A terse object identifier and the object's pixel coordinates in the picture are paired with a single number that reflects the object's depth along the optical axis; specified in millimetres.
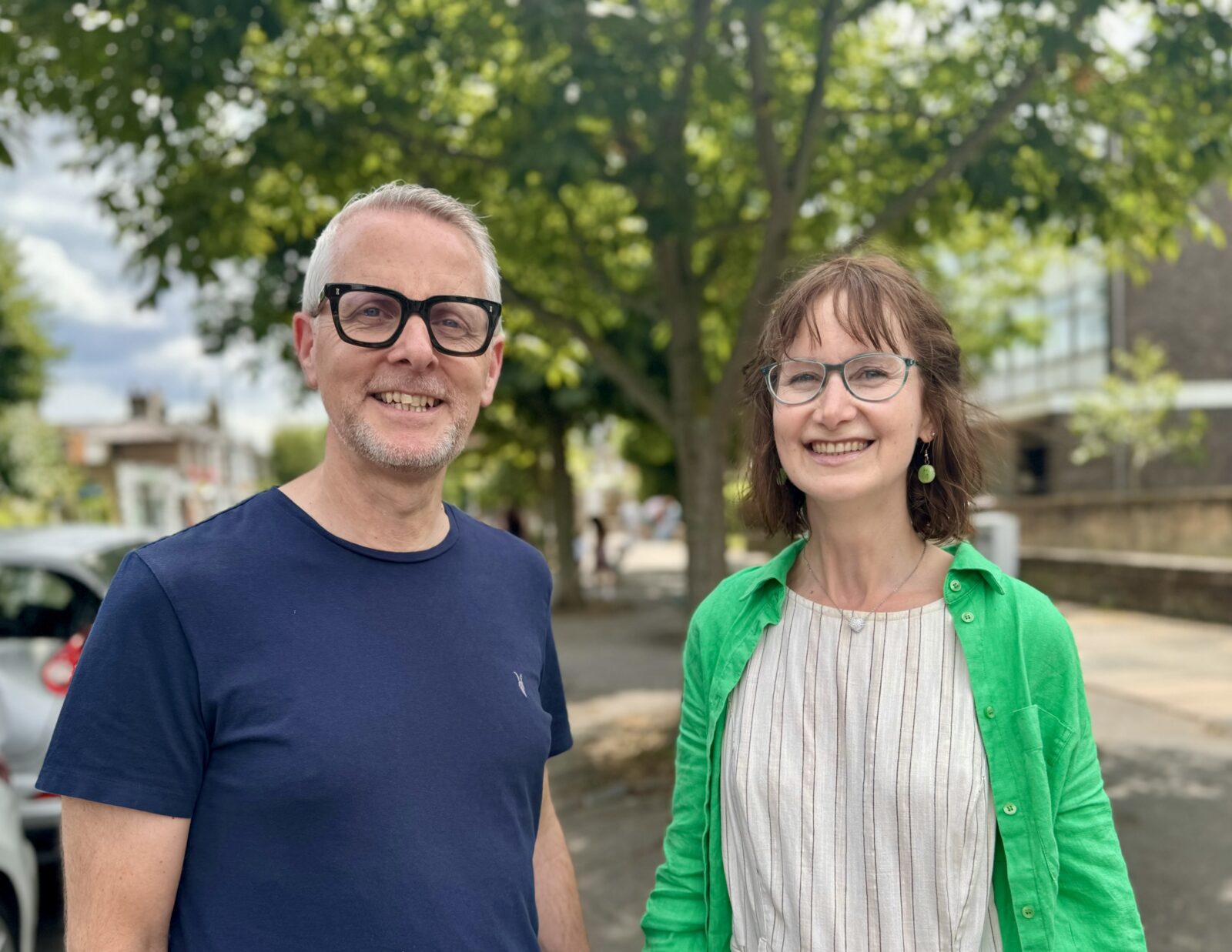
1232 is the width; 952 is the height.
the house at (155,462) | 55781
